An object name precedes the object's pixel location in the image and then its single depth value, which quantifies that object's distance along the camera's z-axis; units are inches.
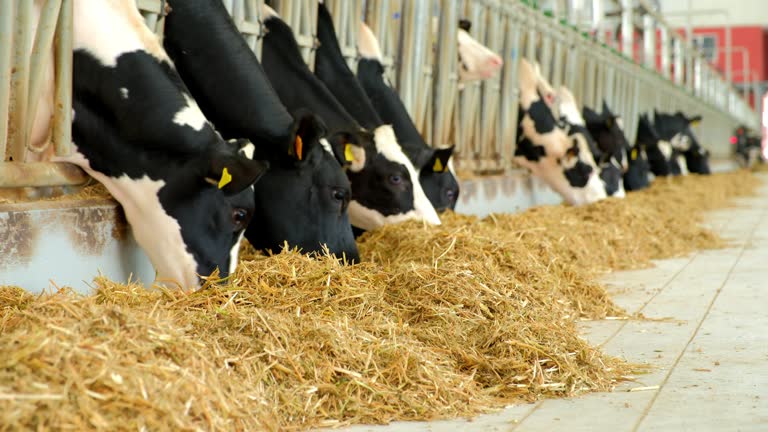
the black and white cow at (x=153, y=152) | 356.8
